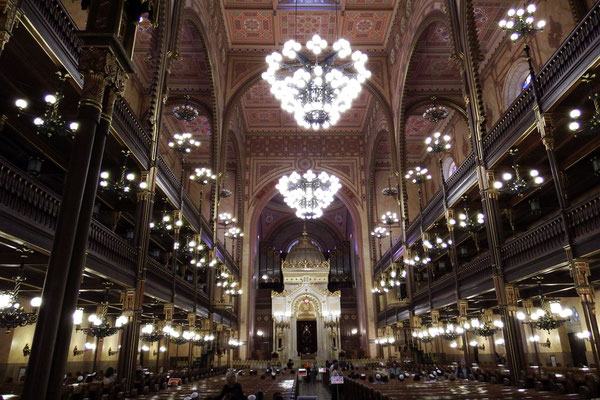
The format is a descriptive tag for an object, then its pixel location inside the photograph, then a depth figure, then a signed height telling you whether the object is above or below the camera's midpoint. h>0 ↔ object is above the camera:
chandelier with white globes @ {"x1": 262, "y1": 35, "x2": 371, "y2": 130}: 12.05 +7.86
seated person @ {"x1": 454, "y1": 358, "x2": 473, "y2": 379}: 14.31 -1.23
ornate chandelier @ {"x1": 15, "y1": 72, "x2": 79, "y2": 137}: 7.81 +4.26
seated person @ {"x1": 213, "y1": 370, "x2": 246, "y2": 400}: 5.84 -0.71
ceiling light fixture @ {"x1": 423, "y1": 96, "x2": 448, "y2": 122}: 20.12 +11.05
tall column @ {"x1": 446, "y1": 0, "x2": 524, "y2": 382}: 11.35 +6.96
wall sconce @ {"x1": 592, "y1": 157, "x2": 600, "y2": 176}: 11.21 +4.73
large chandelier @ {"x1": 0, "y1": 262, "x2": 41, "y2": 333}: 9.16 +0.64
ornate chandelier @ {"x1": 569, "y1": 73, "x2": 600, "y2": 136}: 7.86 +4.46
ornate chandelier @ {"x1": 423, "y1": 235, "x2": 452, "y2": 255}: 16.03 +3.78
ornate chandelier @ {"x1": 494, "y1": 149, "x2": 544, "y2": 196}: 10.69 +4.02
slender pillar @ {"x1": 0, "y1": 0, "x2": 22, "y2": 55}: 5.46 +4.37
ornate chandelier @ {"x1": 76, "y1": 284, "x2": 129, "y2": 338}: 12.15 +0.38
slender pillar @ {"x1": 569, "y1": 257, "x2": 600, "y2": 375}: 8.68 +1.08
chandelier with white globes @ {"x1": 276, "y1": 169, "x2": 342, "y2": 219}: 18.11 +6.54
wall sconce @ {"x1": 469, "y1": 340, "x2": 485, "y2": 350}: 20.49 -0.38
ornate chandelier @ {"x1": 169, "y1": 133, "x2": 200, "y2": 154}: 15.18 +7.33
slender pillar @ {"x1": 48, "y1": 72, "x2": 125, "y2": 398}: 4.97 +1.29
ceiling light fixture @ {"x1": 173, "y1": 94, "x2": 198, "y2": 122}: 18.52 +10.23
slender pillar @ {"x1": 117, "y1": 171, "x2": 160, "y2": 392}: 10.20 +1.57
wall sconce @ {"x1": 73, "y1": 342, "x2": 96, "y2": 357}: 18.94 -0.42
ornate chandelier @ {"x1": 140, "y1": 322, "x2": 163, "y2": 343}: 14.46 +0.20
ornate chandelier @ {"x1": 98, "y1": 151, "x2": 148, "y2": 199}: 10.41 +3.97
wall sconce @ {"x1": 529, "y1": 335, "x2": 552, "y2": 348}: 17.53 -0.14
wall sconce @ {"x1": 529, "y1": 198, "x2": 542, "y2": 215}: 14.71 +4.72
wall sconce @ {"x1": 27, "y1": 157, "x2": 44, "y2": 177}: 10.59 +4.46
